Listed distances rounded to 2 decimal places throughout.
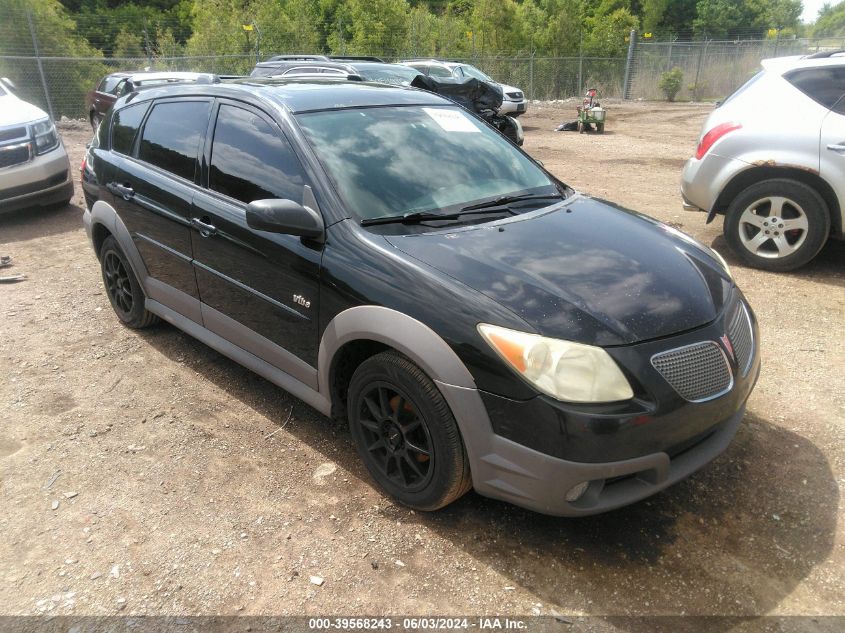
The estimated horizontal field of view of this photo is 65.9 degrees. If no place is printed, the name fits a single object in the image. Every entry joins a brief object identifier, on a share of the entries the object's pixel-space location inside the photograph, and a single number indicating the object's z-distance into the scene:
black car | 2.38
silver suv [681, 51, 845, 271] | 5.32
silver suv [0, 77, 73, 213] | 7.34
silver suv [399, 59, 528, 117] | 17.53
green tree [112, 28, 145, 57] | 24.47
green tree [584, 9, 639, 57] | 31.86
